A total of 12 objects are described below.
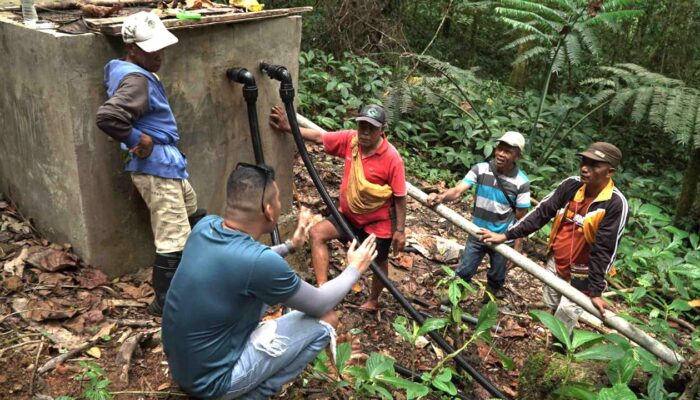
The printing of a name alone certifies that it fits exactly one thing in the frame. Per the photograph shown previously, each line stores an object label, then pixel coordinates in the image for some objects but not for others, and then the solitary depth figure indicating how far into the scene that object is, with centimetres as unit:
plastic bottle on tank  405
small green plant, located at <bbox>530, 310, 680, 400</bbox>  333
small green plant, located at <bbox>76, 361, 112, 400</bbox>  310
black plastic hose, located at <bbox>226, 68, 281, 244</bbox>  466
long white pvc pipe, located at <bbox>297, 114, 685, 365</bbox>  391
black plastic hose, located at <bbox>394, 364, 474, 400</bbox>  408
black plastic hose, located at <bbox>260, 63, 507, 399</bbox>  416
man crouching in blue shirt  289
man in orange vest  415
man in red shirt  452
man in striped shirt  473
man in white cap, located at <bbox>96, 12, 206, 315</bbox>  365
